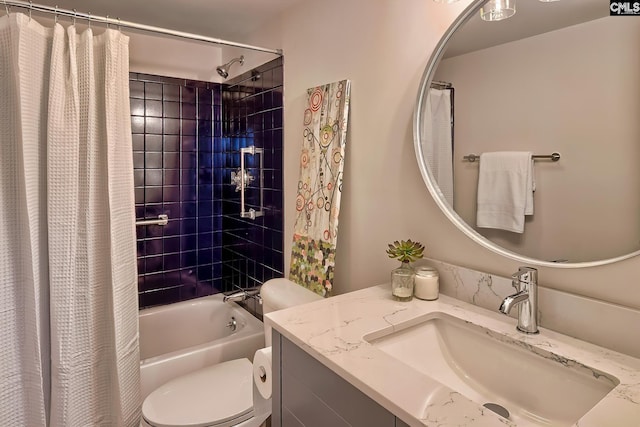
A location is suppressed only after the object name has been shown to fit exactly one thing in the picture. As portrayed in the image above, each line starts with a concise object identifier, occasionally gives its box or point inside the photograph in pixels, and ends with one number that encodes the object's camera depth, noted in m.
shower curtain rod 1.51
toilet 1.51
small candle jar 1.27
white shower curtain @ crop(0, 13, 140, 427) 1.51
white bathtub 1.94
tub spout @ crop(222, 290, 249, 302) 2.48
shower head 2.57
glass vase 1.27
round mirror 0.94
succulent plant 1.31
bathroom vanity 0.75
